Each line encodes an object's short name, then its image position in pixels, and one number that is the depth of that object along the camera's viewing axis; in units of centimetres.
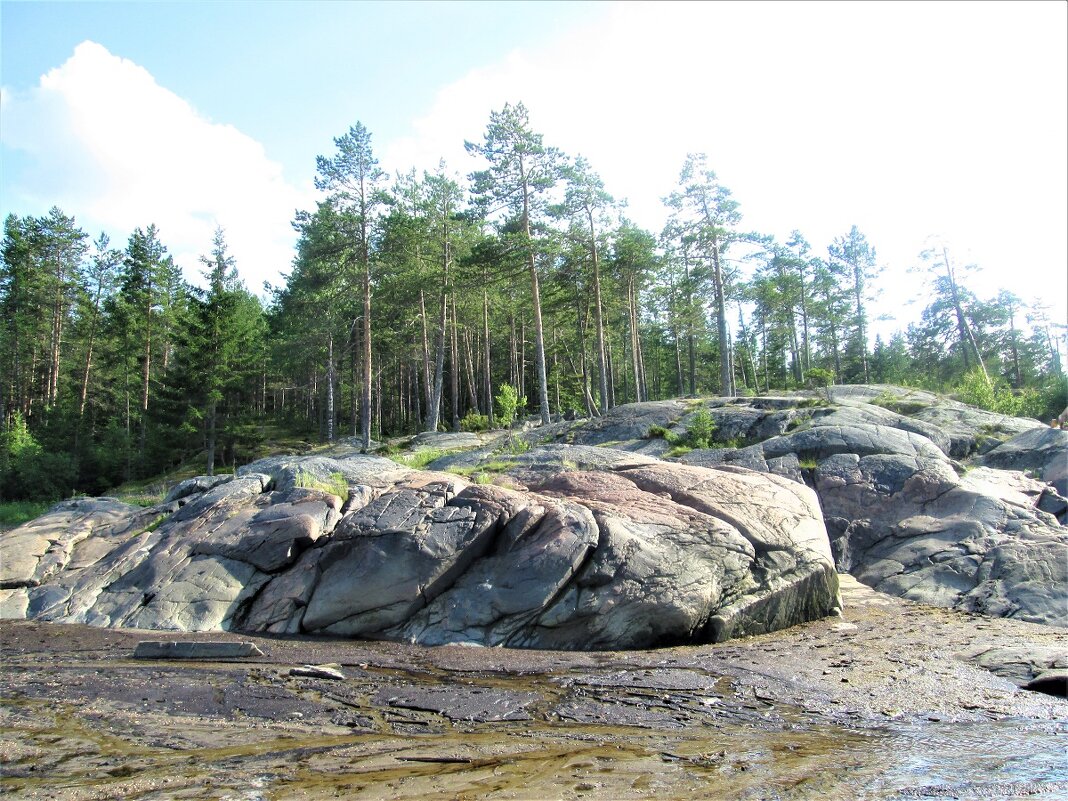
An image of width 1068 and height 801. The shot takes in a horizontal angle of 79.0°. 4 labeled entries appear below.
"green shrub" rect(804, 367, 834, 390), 2330
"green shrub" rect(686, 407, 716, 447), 1947
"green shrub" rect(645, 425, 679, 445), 2012
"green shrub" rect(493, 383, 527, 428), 2417
